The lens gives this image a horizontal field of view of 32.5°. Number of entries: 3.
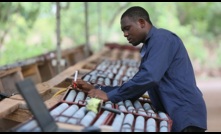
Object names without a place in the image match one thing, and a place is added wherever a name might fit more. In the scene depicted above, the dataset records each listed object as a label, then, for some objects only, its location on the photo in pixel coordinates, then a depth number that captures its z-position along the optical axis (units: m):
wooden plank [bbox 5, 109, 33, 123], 3.59
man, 3.23
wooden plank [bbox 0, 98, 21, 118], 3.34
